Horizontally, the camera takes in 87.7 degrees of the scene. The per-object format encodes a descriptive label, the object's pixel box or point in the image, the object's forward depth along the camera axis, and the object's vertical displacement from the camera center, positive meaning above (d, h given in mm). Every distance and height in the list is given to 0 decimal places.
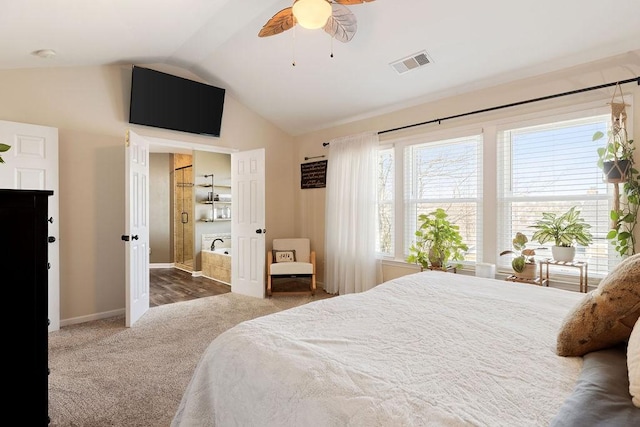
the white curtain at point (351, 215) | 4320 -61
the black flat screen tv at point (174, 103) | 3844 +1339
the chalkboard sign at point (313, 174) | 5047 +562
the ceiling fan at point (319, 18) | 1886 +1278
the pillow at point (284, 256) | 4875 -669
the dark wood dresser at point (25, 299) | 1380 -374
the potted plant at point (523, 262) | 2965 -465
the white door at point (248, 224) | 4602 -189
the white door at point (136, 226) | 3439 -170
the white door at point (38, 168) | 3043 +409
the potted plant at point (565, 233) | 2799 -197
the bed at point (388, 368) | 827 -476
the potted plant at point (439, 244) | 3539 -366
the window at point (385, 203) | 4363 +95
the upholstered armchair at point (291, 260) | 4551 -726
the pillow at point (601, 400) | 685 -429
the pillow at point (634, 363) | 746 -372
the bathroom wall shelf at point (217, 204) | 6605 +136
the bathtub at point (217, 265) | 5461 -933
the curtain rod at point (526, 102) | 2649 +1015
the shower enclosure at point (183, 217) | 6750 -132
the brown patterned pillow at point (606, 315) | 949 -317
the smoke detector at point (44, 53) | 2913 +1400
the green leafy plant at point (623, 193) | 2502 +126
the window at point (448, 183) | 3613 +313
